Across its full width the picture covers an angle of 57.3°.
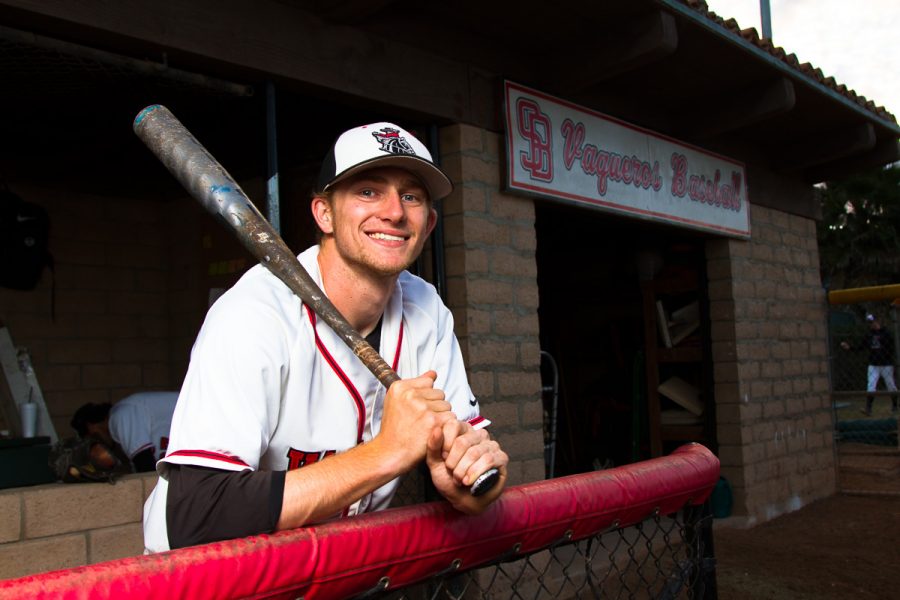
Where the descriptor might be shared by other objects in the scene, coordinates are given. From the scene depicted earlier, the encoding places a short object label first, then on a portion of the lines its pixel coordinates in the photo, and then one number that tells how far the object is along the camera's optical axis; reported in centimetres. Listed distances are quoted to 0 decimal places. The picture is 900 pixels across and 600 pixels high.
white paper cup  481
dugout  364
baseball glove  338
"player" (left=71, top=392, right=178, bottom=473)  478
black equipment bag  562
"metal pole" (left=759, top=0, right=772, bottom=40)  808
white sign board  464
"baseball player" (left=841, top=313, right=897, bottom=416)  1182
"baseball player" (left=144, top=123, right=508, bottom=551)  138
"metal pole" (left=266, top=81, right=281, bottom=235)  352
